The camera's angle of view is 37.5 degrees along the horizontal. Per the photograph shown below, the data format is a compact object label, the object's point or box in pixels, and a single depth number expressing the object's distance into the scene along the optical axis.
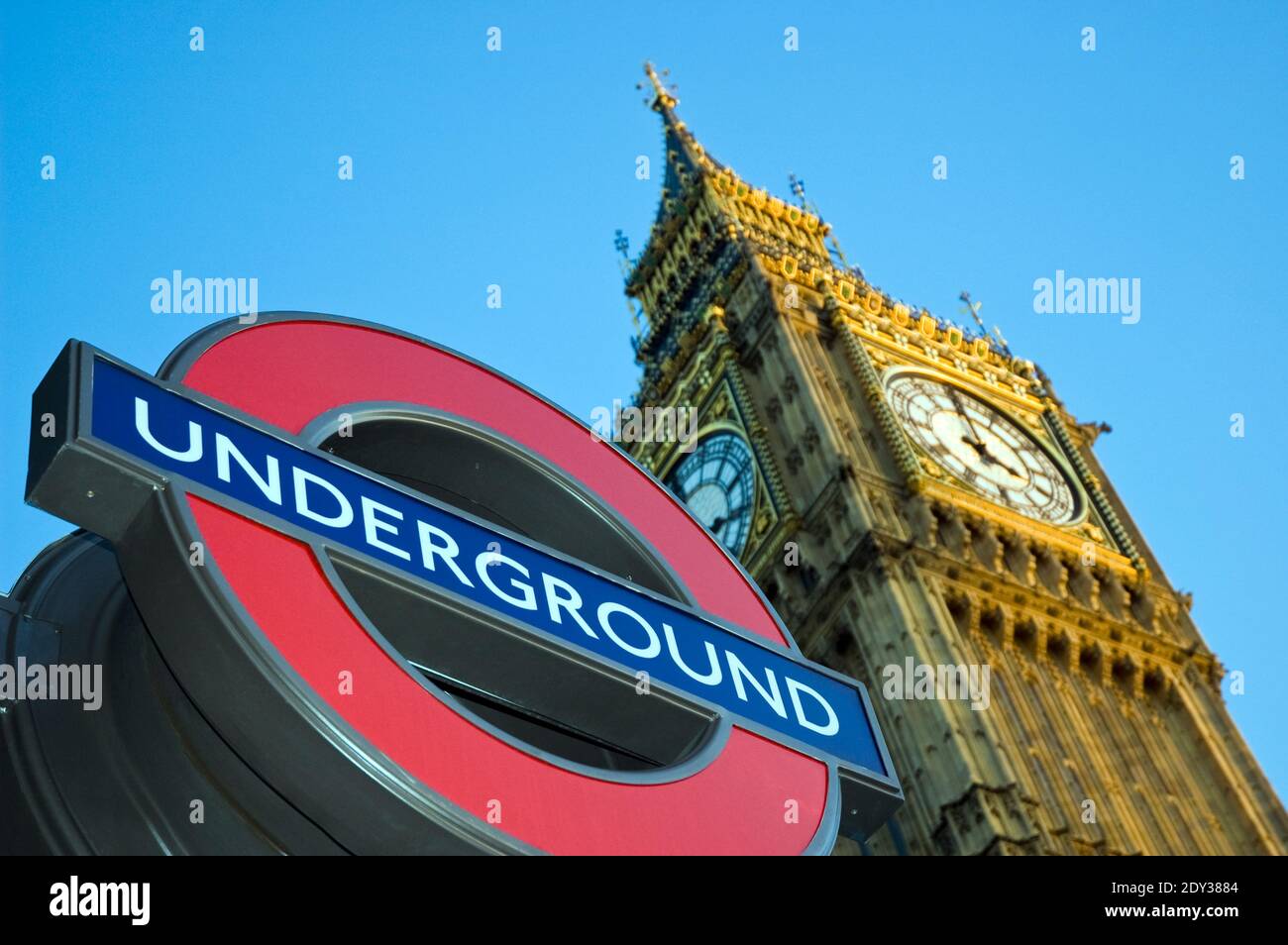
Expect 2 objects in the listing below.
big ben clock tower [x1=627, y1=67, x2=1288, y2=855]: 34.47
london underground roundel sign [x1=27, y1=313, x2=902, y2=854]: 5.56
